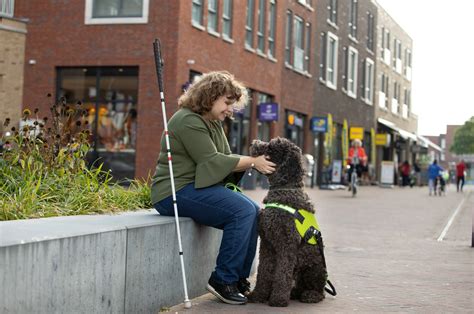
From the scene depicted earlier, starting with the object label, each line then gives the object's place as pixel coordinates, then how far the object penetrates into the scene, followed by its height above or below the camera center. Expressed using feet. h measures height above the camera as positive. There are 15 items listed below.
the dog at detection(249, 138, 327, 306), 18.86 -1.23
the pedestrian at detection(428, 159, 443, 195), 107.14 +1.93
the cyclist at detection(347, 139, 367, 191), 80.89 +3.10
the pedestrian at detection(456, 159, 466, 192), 133.28 +3.19
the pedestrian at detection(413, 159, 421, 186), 170.19 +3.42
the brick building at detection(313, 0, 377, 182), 125.39 +21.10
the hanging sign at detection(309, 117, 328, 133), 116.67 +9.23
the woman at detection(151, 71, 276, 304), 19.34 -0.03
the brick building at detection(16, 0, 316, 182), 78.33 +12.74
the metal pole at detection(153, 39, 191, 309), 18.76 +0.00
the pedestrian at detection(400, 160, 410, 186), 158.10 +3.03
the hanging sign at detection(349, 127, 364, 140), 135.95 +9.45
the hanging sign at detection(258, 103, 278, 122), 96.73 +8.86
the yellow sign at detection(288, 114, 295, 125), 110.32 +9.23
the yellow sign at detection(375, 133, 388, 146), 162.61 +10.24
